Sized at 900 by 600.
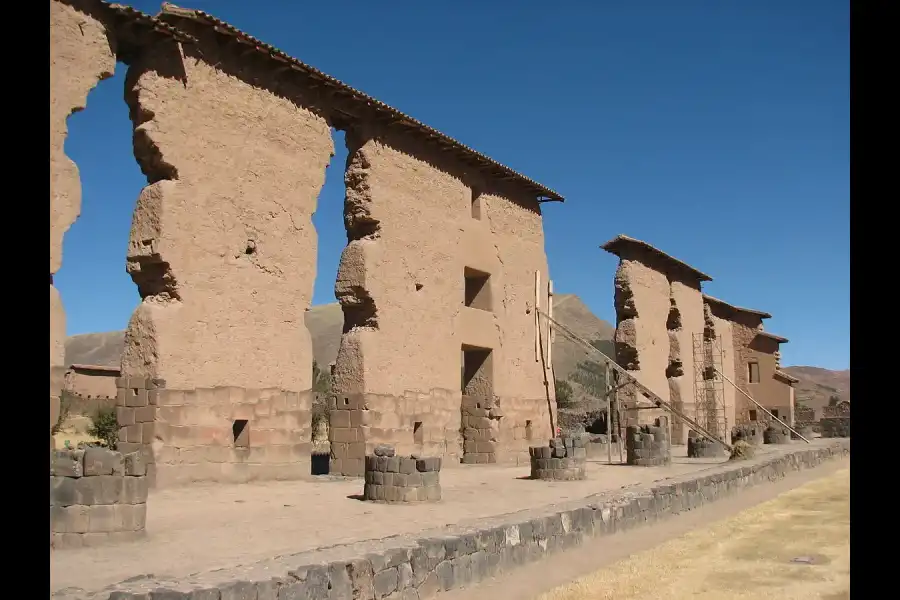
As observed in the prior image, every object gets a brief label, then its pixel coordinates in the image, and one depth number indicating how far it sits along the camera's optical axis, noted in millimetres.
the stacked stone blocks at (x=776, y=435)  27891
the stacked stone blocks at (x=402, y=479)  11039
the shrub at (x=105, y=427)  24312
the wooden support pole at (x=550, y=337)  21859
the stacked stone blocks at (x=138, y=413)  11250
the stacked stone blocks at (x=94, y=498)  7305
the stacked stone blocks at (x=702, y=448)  21766
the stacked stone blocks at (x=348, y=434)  14820
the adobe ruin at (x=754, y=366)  37438
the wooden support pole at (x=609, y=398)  19656
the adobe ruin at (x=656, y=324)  25844
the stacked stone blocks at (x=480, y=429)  18891
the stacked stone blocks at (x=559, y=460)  14898
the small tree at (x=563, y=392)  40047
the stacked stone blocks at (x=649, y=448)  18672
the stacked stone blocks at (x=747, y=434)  24716
